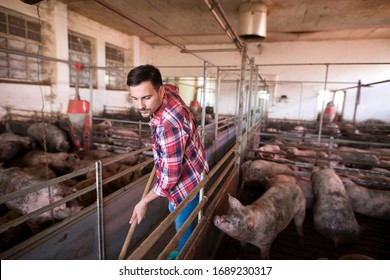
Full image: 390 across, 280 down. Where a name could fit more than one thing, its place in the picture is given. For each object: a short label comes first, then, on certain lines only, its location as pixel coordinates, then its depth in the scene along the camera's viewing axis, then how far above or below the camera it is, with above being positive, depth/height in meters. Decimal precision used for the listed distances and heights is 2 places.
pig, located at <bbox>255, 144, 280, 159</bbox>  5.84 -1.06
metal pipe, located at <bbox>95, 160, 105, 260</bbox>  1.90 -0.96
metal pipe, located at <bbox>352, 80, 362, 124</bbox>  11.83 +0.64
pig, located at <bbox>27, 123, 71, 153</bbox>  6.01 -0.96
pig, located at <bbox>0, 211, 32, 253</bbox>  2.36 -1.39
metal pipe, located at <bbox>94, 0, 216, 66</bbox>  1.53 +0.66
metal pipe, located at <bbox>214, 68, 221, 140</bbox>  5.47 +0.07
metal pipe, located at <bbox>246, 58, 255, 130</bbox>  5.14 +0.22
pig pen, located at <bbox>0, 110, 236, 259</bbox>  1.66 -1.11
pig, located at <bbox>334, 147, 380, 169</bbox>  5.21 -1.07
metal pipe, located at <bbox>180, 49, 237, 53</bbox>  3.67 +0.95
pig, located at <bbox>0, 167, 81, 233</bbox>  2.41 -1.11
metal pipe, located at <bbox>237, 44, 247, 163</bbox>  3.88 +0.21
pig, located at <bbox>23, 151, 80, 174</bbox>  4.41 -1.16
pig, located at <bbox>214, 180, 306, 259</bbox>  2.35 -1.19
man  1.42 -0.13
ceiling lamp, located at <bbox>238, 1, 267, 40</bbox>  6.58 +2.51
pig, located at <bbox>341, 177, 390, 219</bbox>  3.88 -1.43
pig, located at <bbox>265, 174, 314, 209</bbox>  3.82 -1.25
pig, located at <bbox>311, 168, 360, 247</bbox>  3.15 -1.41
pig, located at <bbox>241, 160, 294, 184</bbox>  4.70 -1.22
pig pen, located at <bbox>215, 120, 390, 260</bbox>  3.03 -1.71
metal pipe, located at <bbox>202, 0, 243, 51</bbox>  2.10 +0.96
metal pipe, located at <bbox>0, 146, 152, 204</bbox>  1.29 -0.53
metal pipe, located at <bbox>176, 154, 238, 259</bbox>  1.73 -1.01
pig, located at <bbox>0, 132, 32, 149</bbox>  5.34 -0.92
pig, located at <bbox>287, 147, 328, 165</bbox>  5.44 -1.07
